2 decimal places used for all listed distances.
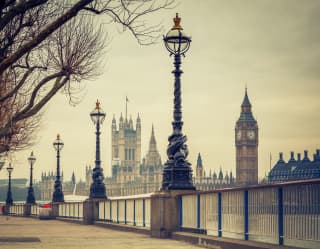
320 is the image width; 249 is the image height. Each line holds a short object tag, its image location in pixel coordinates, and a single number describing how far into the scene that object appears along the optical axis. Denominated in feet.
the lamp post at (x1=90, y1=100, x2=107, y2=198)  107.65
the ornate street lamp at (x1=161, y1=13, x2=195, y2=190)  63.87
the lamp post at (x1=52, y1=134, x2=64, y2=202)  143.54
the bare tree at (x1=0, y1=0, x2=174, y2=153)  62.18
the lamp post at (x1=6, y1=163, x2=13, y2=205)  225.62
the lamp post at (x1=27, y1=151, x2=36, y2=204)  176.86
